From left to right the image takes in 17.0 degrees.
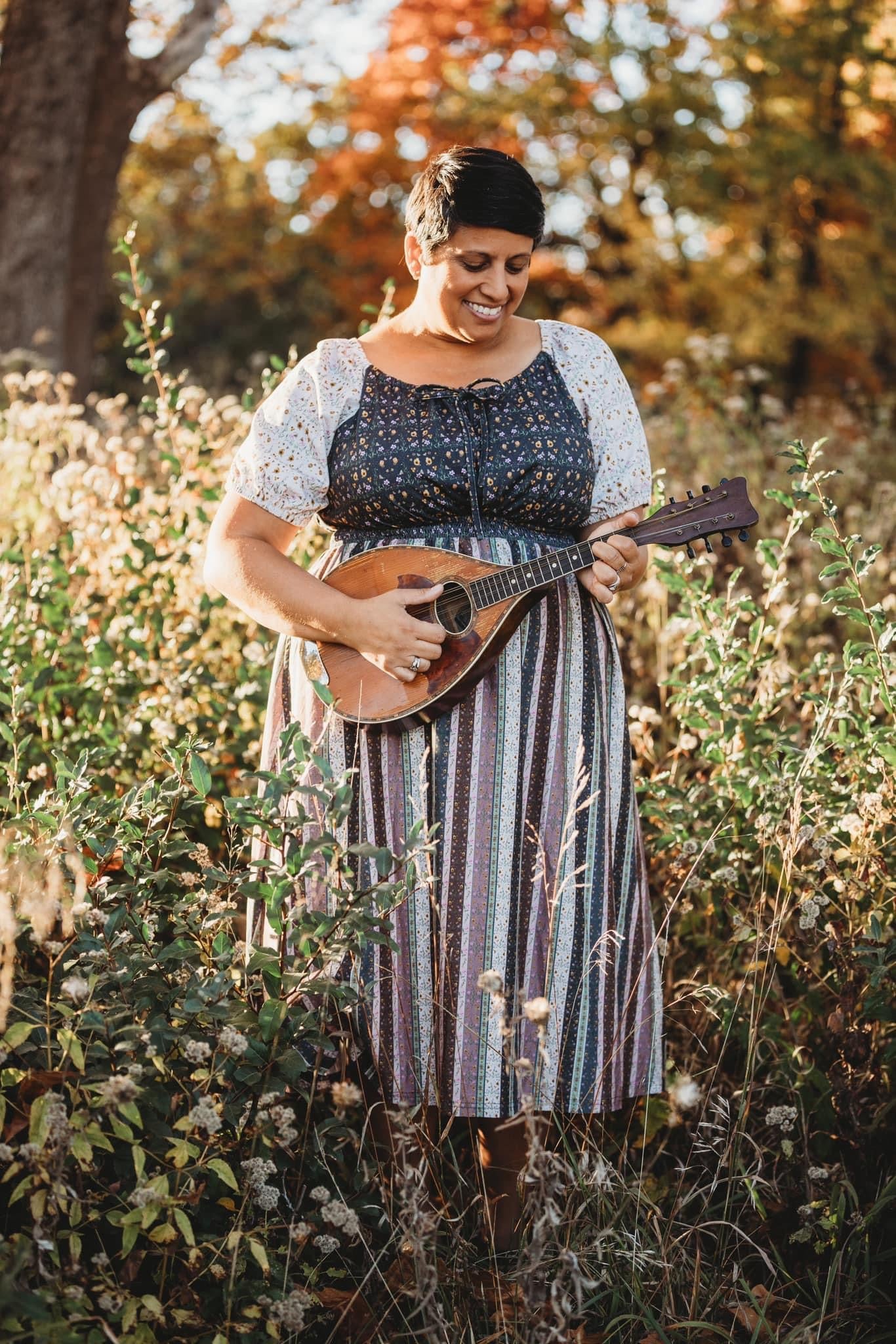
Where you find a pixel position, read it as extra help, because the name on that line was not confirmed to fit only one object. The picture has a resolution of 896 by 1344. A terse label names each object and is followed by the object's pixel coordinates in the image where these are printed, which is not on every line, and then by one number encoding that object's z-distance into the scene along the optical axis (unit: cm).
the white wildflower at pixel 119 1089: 318
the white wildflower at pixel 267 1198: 332
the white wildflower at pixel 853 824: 369
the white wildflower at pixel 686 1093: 314
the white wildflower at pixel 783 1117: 360
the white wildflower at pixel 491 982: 325
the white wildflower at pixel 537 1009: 320
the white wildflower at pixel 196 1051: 327
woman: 358
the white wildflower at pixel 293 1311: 329
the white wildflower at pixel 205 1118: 325
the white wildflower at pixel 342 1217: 329
